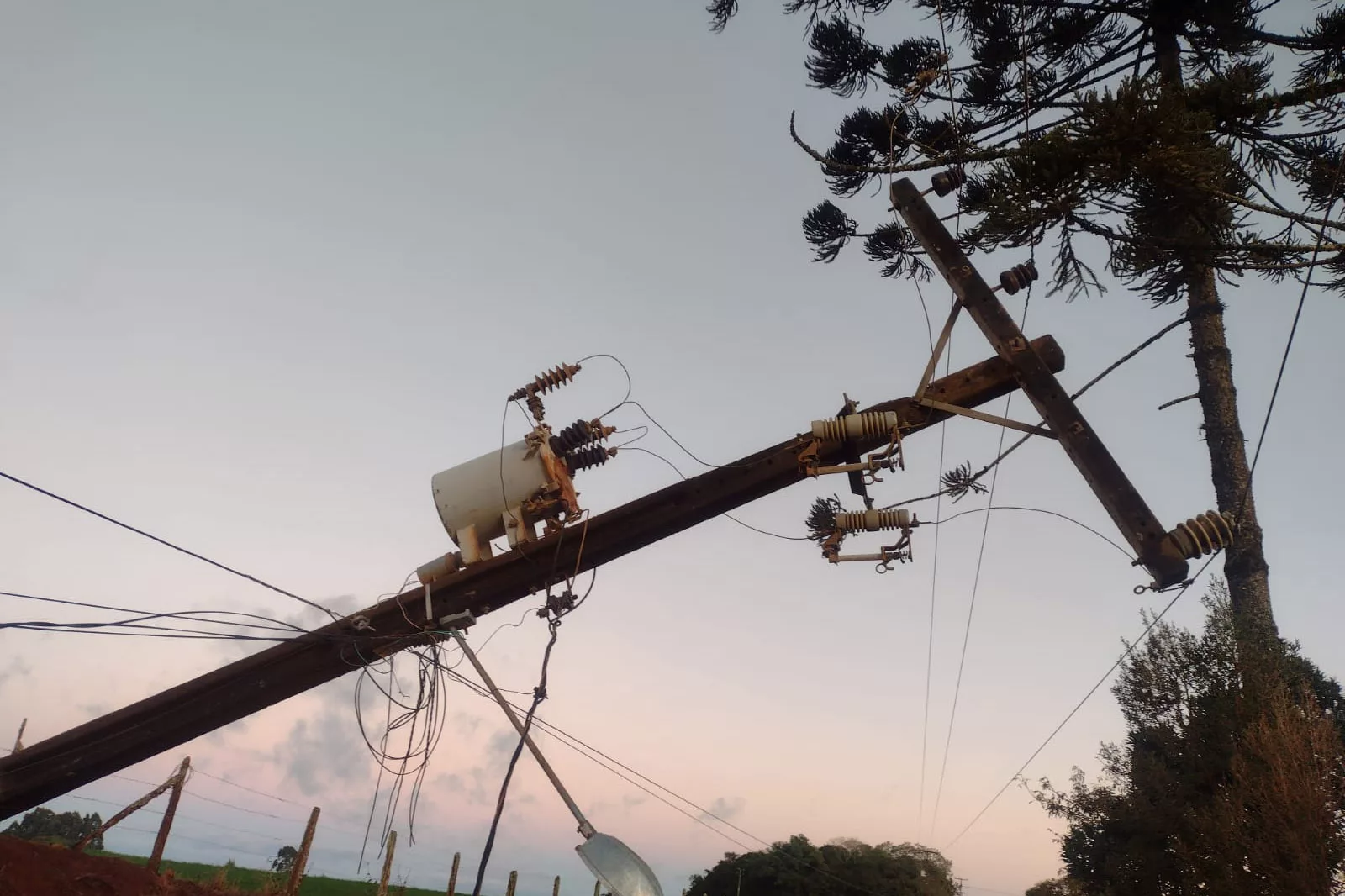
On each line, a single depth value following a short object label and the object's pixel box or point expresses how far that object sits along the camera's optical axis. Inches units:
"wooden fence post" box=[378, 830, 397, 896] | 592.7
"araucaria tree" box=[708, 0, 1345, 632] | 310.0
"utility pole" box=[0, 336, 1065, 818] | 218.5
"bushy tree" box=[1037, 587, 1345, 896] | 421.7
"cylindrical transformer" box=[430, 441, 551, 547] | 231.8
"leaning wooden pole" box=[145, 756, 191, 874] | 475.8
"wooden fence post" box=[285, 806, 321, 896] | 502.9
